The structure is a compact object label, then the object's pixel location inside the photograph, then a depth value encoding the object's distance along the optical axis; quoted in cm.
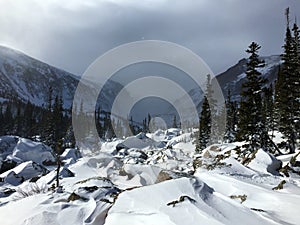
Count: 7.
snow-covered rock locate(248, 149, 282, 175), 1374
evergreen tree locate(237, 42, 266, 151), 2578
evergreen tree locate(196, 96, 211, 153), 4619
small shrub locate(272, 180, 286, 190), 894
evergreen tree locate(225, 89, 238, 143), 5413
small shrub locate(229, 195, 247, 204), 784
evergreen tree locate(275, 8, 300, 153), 2814
